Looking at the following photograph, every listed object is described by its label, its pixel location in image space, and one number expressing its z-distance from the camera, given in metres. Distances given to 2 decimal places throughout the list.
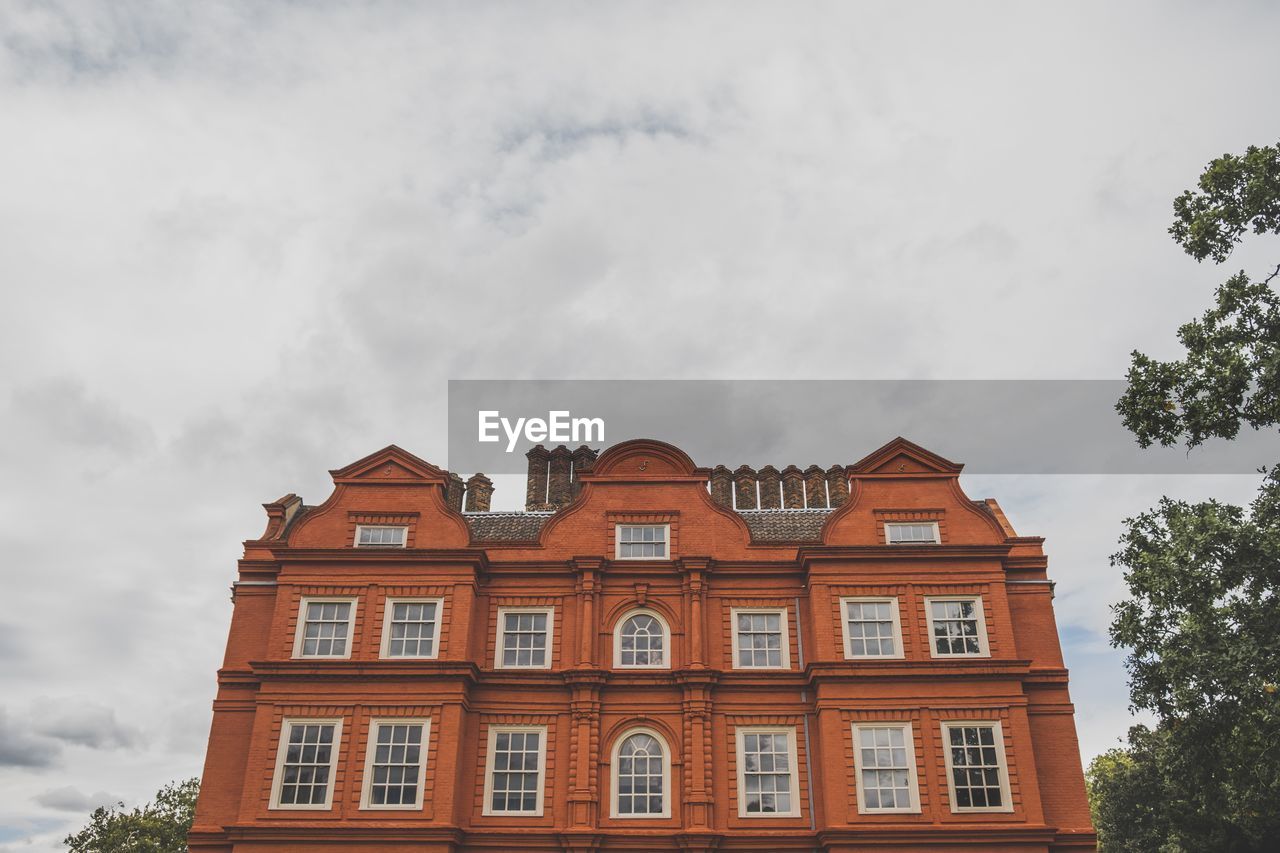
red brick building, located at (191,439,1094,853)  26.58
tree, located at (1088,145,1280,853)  22.09
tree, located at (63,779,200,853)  45.62
